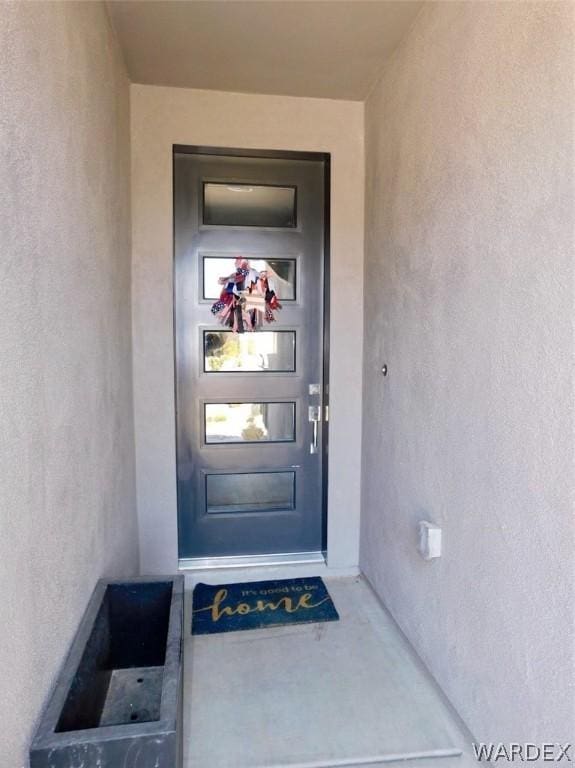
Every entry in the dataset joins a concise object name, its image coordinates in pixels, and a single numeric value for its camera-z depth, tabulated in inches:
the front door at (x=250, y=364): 106.0
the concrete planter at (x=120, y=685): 41.3
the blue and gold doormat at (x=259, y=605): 91.7
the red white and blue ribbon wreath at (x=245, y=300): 106.0
